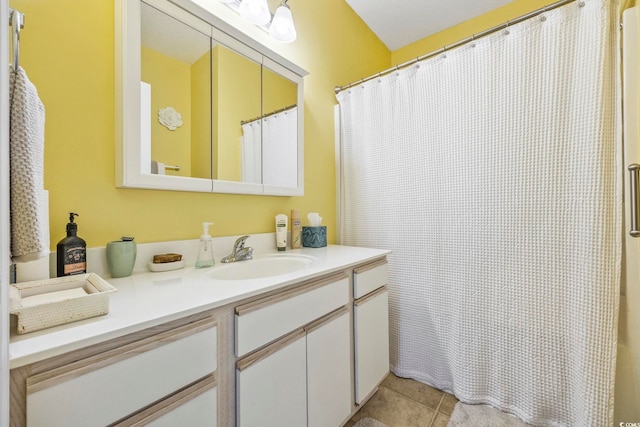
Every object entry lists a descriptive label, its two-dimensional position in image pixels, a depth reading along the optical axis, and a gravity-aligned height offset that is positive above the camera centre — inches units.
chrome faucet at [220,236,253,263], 46.8 -7.4
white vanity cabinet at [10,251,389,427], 19.0 -15.2
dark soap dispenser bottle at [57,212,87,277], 30.3 -4.8
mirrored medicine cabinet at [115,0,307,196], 36.5 +18.0
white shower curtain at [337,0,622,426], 43.3 -0.4
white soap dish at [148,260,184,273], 38.5 -8.1
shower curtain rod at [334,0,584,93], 46.8 +35.5
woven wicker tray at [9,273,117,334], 19.9 -7.5
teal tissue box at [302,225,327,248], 62.2 -6.1
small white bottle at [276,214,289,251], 57.1 -5.0
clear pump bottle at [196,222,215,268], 42.5 -6.4
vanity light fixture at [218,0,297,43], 50.1 +38.7
